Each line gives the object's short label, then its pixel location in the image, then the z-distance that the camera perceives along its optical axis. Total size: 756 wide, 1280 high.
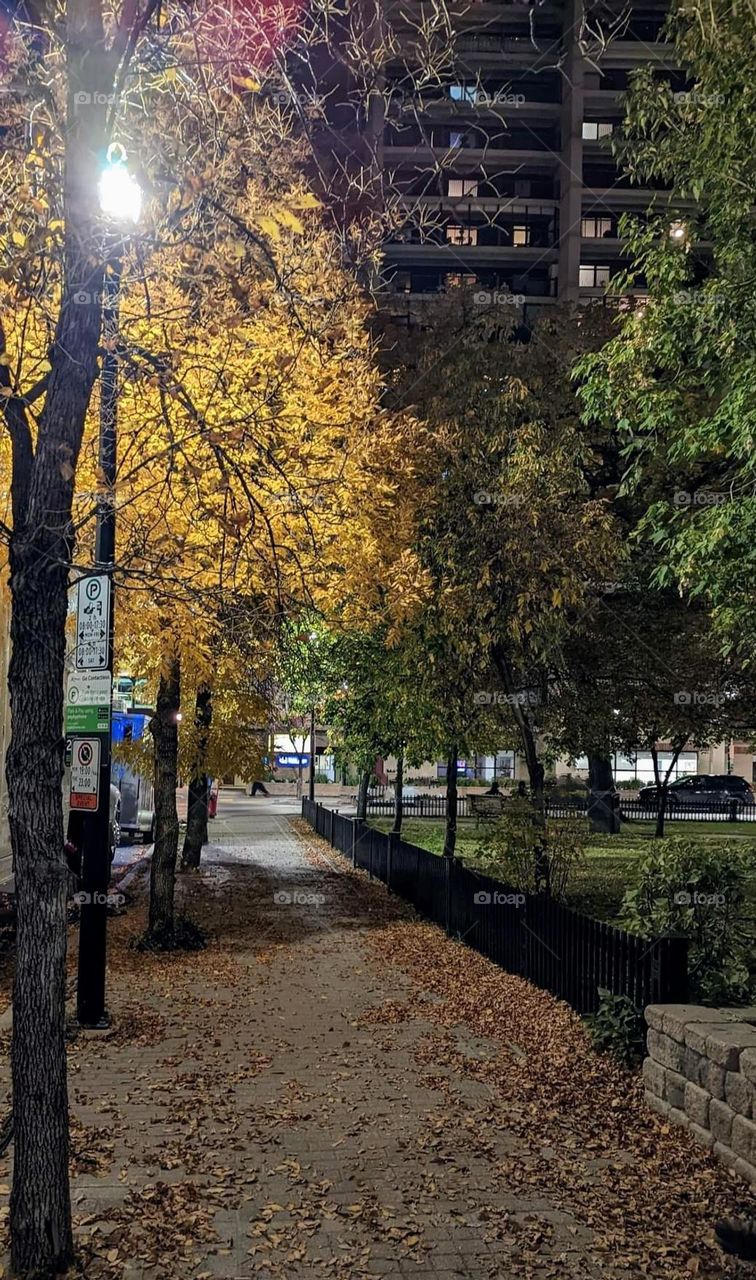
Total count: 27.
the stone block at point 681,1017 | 5.97
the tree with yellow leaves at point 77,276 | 4.22
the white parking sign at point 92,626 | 7.64
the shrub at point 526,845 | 10.63
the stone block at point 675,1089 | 5.94
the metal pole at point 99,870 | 7.73
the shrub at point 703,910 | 7.04
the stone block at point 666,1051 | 6.00
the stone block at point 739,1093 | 5.20
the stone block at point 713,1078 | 5.48
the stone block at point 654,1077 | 6.22
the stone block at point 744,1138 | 5.17
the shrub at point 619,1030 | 7.08
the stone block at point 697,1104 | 5.64
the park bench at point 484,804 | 38.50
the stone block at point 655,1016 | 6.27
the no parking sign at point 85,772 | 8.13
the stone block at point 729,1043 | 5.35
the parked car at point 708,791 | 50.19
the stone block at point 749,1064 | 5.16
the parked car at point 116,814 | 24.12
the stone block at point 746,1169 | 5.15
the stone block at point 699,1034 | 5.68
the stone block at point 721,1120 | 5.40
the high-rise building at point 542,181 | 57.75
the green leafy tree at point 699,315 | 8.76
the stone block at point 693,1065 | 5.74
